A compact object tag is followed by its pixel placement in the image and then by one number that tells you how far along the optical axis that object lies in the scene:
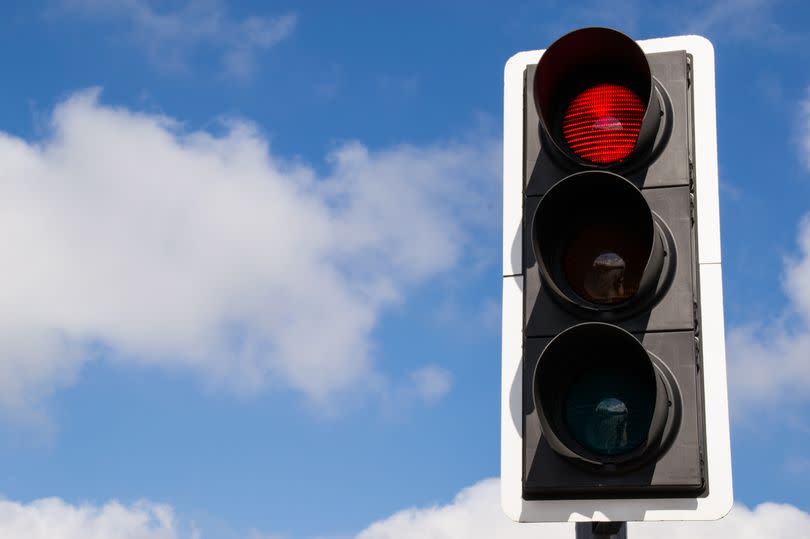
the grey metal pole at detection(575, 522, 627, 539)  3.52
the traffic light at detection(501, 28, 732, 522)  3.46
